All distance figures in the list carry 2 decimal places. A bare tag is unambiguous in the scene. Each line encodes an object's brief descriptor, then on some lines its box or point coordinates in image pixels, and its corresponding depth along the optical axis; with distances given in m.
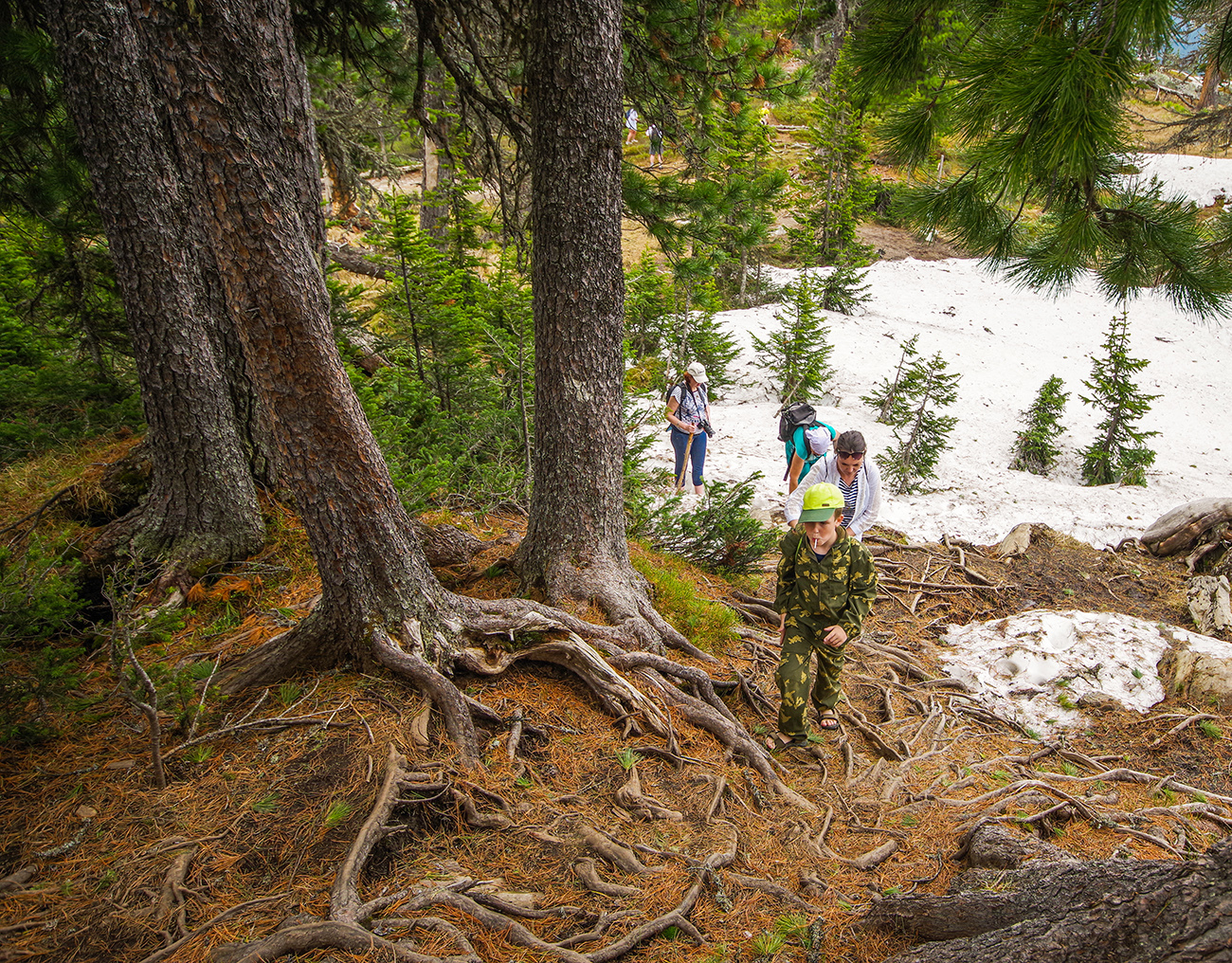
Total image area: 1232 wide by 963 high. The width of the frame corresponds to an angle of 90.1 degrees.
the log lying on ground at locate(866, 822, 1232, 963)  1.37
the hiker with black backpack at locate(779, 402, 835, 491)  5.52
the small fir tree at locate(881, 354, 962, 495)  9.91
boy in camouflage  3.75
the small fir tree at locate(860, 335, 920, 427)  10.82
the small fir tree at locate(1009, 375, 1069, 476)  11.21
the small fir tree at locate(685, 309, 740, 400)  11.79
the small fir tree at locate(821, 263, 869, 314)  16.06
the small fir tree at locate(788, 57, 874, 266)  16.92
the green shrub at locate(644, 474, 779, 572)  6.23
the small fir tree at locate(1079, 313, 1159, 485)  10.50
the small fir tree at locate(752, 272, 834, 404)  11.47
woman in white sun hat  8.12
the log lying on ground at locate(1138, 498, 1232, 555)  7.65
